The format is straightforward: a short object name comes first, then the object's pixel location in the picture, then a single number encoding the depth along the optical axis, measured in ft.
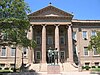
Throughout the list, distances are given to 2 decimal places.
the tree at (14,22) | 46.76
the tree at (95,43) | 56.27
